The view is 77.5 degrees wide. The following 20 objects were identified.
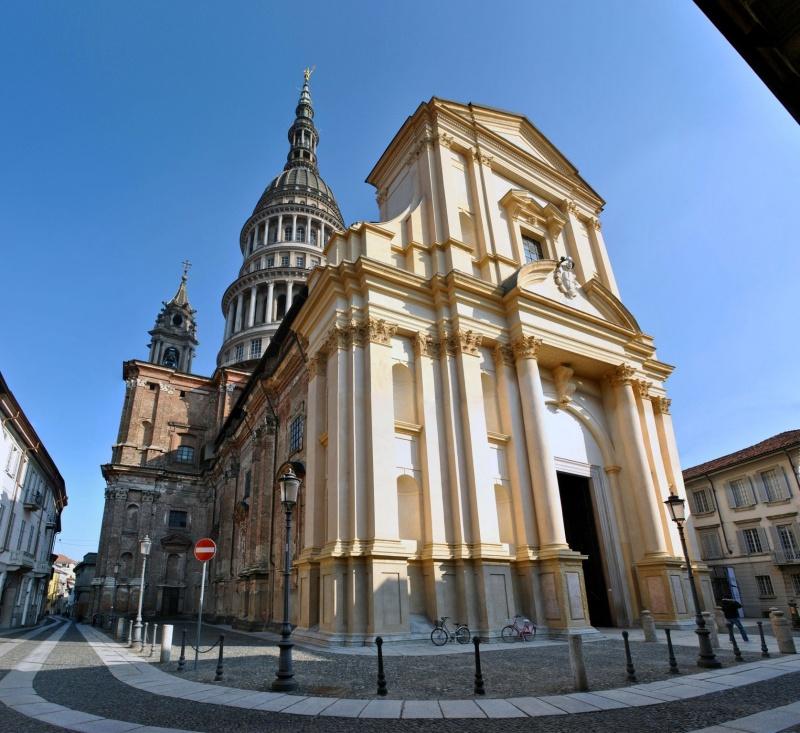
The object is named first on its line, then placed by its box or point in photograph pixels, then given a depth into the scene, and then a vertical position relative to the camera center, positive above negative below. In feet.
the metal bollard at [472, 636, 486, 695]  21.91 -4.50
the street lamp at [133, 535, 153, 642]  48.04 -2.75
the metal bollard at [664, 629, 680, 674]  26.61 -5.15
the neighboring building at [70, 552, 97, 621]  133.59 +2.17
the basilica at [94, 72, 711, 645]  45.06 +16.35
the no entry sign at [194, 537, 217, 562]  35.05 +2.11
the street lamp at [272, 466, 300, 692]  23.62 -2.31
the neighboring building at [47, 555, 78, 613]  308.17 +1.78
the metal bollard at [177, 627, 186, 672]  31.24 -4.59
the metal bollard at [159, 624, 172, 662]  35.16 -4.08
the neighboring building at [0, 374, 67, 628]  86.74 +14.68
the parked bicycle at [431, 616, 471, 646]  40.32 -4.82
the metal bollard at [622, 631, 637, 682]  24.40 -4.85
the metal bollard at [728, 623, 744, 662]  30.22 -5.32
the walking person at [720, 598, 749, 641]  38.09 -3.64
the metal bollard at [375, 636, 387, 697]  22.05 -4.41
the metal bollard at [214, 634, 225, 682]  26.78 -4.51
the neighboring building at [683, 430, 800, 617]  94.38 +7.22
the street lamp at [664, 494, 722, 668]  27.88 -4.46
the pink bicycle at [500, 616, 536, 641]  42.98 -5.04
